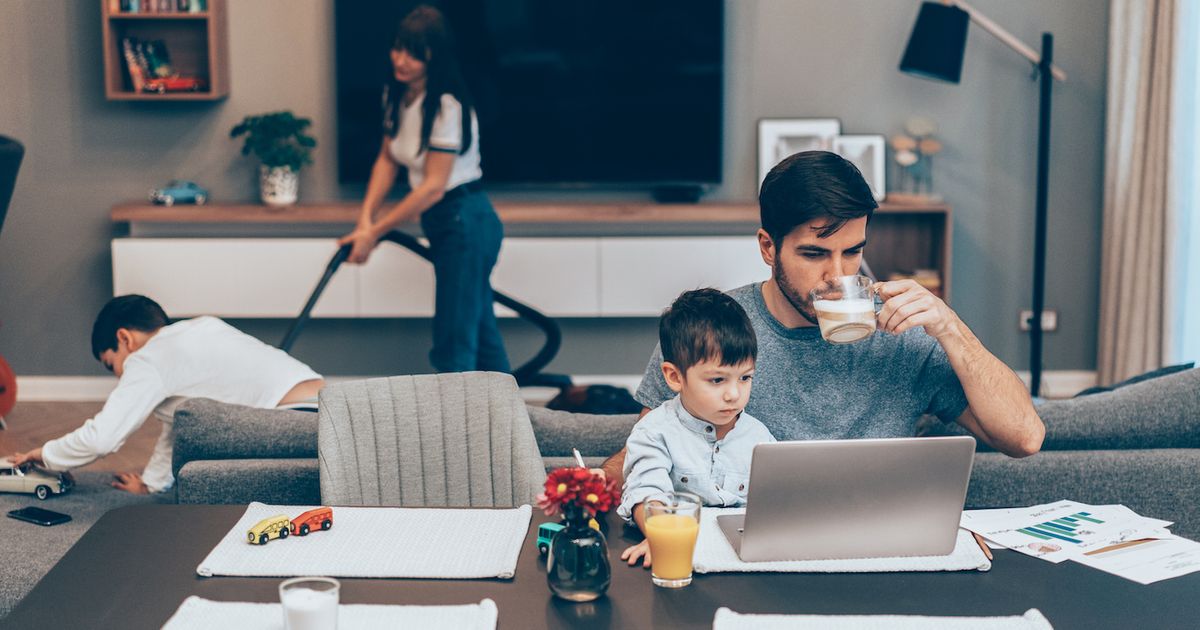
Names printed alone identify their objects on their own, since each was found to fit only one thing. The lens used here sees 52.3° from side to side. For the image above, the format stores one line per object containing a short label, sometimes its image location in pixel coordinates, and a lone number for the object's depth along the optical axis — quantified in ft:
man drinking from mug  6.08
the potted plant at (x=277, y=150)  15.48
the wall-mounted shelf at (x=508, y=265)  15.56
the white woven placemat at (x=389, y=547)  4.80
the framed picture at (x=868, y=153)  15.99
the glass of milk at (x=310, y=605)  3.96
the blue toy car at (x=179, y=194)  15.69
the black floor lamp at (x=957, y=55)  14.98
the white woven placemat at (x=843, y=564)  4.76
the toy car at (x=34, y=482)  8.73
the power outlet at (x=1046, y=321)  16.63
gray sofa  6.82
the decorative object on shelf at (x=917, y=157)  15.84
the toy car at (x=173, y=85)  15.53
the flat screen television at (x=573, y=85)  15.92
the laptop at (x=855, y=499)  4.58
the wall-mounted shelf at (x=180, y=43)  15.40
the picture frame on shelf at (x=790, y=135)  16.14
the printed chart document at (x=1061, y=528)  5.09
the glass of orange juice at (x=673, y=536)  4.56
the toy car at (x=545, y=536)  4.98
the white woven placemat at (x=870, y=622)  4.23
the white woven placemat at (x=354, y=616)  4.25
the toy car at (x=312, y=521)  5.15
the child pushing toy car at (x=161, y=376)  8.76
